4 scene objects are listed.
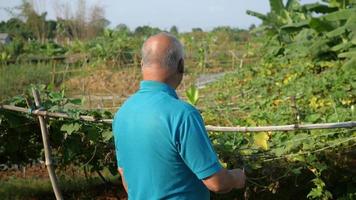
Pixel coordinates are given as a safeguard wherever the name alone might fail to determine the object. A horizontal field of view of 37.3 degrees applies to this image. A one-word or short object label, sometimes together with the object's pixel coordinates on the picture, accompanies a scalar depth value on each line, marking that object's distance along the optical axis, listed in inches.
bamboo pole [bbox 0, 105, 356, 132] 138.5
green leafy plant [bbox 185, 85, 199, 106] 289.0
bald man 84.1
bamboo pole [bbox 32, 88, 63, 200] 166.6
